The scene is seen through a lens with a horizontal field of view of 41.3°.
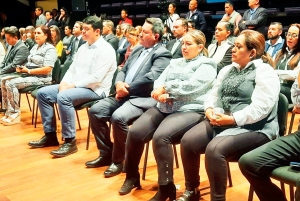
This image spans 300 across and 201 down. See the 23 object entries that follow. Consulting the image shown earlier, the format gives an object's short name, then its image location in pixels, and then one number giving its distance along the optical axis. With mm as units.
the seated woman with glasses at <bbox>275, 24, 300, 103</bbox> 3847
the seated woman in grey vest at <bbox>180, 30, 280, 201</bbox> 2260
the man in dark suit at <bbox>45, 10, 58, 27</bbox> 11320
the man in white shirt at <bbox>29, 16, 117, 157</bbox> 3730
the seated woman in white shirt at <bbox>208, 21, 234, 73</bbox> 4508
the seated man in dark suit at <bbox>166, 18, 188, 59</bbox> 5000
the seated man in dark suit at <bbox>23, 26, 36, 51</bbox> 7326
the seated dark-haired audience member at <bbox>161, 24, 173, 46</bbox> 7926
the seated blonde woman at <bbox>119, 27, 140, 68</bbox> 5691
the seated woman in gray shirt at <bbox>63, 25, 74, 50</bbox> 9398
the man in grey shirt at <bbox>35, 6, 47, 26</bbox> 11891
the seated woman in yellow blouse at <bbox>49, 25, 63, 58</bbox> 6809
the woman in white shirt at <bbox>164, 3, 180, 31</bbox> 8898
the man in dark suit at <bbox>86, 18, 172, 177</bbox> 3129
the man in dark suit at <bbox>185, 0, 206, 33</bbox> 8523
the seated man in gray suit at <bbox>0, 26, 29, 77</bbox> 5086
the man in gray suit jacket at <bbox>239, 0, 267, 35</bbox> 6879
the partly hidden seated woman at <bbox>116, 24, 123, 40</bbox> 7987
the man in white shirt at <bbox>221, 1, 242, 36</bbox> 7633
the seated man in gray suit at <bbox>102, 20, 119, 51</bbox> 7105
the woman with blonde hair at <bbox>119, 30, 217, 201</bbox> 2611
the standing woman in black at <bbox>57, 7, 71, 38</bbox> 11383
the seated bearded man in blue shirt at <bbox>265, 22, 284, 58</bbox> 5344
